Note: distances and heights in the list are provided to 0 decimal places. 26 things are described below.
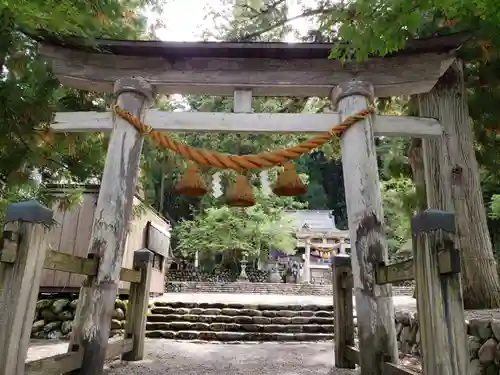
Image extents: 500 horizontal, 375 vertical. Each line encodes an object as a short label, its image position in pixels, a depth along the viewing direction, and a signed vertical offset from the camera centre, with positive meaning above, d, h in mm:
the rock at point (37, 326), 6992 -516
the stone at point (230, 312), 8555 -224
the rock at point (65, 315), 7066 -323
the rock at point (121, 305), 7688 -133
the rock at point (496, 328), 3441 -162
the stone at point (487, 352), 3505 -368
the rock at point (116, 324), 7418 -471
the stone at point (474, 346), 3684 -334
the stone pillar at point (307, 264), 24375 +2323
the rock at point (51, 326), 6969 -508
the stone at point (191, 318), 8367 -365
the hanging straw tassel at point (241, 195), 4357 +1124
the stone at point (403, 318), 5406 -158
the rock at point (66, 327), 6934 -513
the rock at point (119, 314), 7492 -294
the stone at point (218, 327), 7980 -504
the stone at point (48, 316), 7093 -347
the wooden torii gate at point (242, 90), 3979 +2358
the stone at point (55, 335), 6902 -651
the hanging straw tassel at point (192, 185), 4340 +1201
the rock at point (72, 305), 7156 -147
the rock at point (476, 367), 3635 -518
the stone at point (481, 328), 3589 -177
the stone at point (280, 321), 8258 -365
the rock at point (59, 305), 7122 -153
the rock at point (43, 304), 7186 -145
